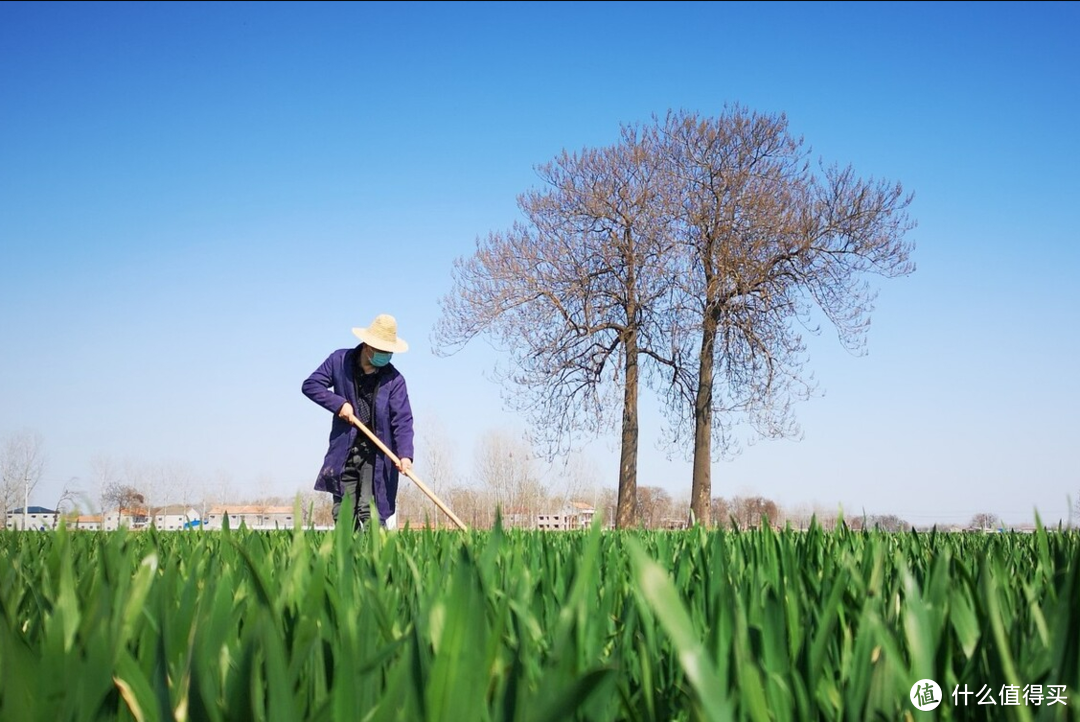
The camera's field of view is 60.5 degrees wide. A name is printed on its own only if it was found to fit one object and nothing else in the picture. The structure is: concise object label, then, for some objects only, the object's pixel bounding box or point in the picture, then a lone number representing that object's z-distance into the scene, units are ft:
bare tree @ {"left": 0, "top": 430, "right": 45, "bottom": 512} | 130.93
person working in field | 24.23
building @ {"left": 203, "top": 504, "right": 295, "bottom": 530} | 163.65
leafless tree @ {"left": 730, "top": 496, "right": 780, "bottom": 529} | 94.84
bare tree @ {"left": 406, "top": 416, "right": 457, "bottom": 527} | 130.12
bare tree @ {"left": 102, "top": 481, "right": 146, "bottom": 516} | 135.38
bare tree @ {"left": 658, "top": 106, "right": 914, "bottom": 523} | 64.85
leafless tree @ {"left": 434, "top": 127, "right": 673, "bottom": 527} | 67.05
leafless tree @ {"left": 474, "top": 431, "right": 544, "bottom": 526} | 115.14
